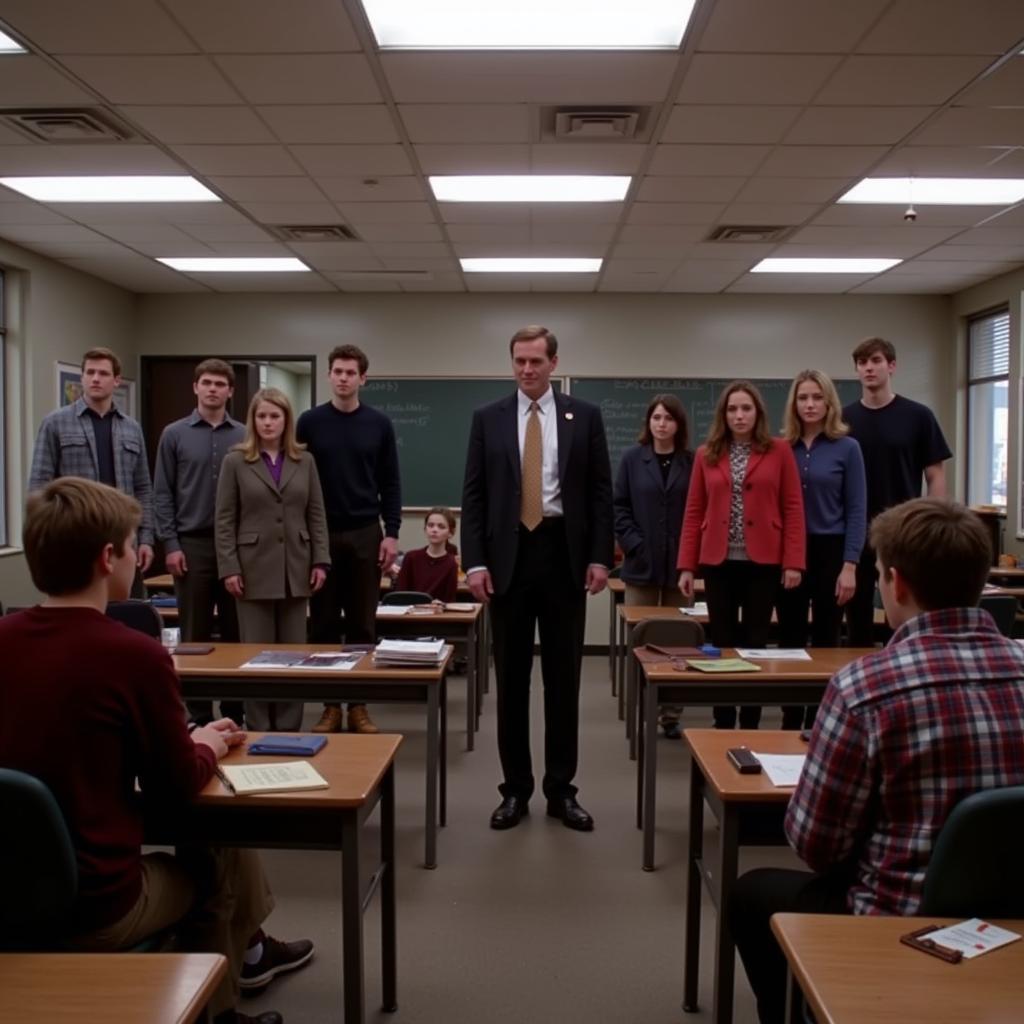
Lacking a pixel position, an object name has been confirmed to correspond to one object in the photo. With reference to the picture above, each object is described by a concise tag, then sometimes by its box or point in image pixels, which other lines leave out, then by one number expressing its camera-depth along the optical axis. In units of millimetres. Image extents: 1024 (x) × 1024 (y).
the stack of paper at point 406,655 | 2854
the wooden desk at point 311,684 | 2762
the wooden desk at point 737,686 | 2727
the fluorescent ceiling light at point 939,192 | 4594
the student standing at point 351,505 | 4082
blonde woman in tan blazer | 3709
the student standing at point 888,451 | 3908
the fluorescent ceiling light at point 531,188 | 4578
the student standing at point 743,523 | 3535
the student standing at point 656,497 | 4441
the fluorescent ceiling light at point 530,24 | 2943
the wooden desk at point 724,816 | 1815
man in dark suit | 3221
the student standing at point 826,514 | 3678
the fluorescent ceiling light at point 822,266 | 6320
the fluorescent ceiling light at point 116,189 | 4645
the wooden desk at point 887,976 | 1061
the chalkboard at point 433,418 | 7559
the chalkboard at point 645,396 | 7496
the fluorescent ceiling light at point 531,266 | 6398
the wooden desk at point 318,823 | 1722
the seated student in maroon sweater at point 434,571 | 5352
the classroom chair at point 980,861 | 1240
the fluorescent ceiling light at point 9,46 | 3076
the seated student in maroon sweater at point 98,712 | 1438
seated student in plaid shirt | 1290
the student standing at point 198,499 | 3988
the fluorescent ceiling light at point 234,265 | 6391
